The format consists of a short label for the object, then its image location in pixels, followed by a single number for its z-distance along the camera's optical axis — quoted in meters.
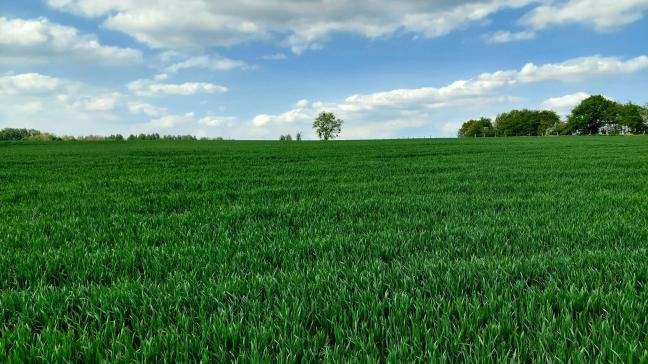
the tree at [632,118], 106.94
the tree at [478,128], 165.77
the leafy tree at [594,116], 117.29
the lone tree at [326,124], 148.12
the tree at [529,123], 140.75
